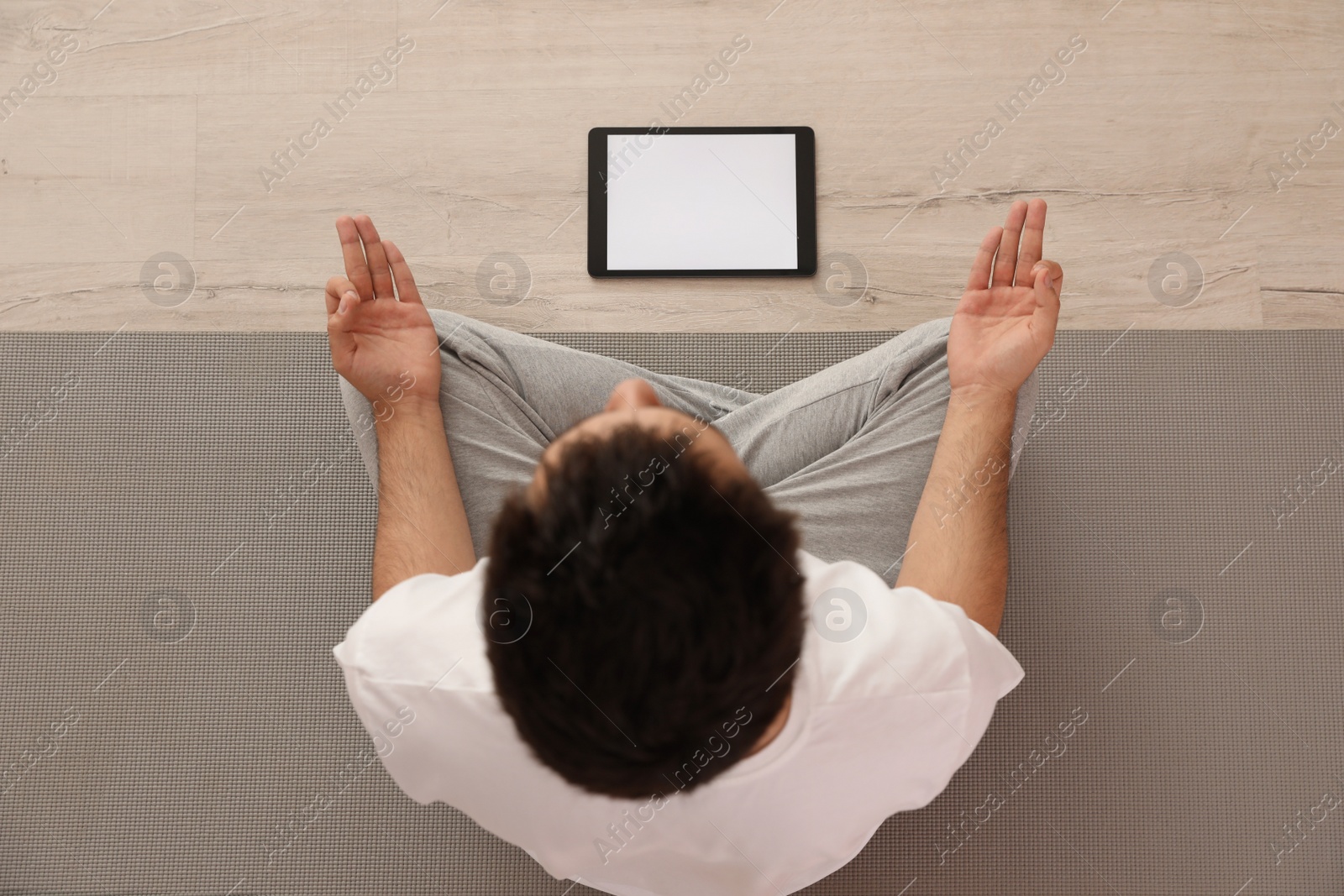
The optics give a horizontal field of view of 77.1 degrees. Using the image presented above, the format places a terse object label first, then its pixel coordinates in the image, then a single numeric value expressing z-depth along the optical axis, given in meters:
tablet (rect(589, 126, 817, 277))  1.07
